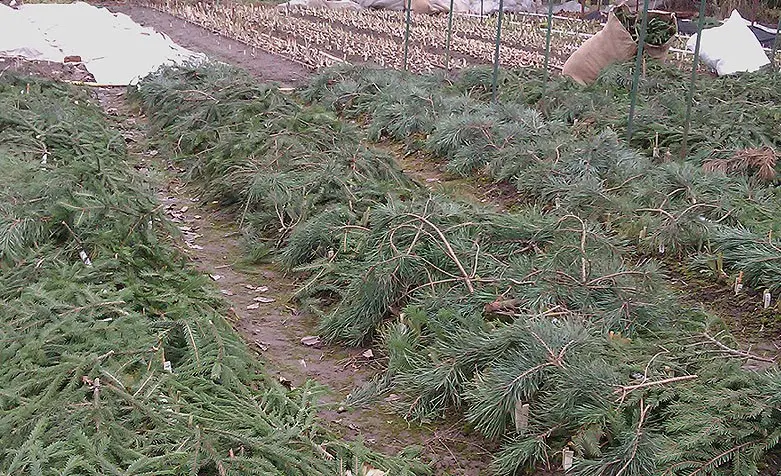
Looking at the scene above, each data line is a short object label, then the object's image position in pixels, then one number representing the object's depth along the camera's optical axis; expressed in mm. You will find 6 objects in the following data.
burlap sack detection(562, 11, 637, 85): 11016
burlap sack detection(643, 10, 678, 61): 11266
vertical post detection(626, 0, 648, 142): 7855
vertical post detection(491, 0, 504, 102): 9688
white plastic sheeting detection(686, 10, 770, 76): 11891
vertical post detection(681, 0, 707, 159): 7529
